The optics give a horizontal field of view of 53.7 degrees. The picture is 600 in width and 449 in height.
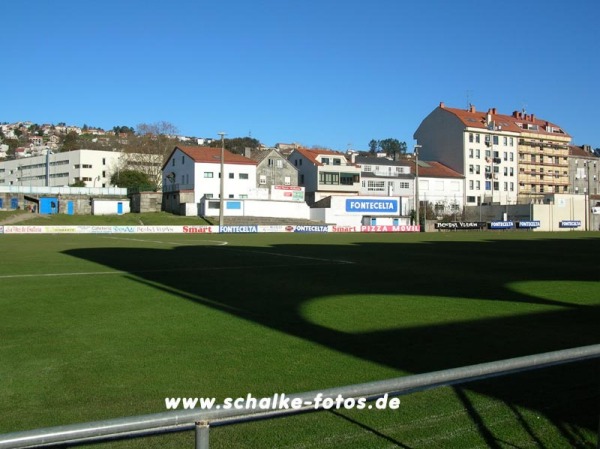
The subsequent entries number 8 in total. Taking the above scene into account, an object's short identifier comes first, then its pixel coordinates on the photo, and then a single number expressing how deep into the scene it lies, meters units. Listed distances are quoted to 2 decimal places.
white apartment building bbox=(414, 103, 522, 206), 107.31
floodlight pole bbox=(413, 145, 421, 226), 75.14
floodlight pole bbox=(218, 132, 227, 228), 65.75
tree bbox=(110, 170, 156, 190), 100.25
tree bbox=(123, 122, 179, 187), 105.00
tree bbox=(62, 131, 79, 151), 153.57
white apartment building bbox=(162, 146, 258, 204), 85.56
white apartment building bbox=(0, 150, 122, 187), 122.06
